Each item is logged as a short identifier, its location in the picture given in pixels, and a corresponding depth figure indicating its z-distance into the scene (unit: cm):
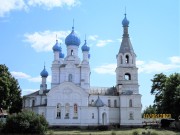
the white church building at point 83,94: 5375
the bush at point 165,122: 5519
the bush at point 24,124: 3691
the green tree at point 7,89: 4606
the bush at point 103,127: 5009
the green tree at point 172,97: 4878
